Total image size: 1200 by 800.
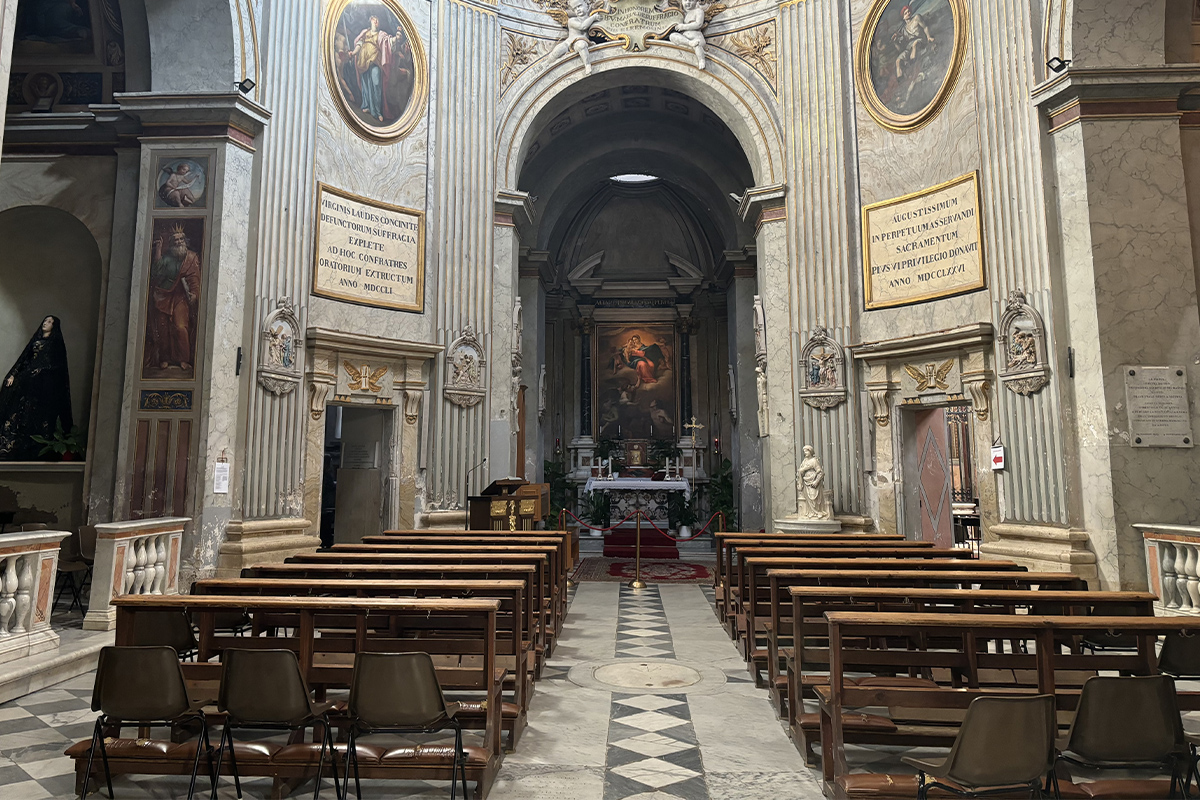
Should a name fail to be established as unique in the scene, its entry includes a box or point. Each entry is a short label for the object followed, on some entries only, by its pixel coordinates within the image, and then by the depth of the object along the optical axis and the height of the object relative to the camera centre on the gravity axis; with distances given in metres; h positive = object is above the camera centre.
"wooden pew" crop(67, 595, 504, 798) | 3.51 -0.94
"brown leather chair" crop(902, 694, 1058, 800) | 2.84 -0.98
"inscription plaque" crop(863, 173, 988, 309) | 10.13 +3.55
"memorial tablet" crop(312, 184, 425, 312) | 10.66 +3.60
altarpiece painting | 20.39 +3.05
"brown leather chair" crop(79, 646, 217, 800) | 3.43 -0.91
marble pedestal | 11.23 -0.52
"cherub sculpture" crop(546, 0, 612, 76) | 13.31 +8.36
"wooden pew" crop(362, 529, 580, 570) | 8.06 -0.46
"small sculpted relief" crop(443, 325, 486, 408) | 11.84 +1.96
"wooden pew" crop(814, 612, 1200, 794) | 3.42 -0.84
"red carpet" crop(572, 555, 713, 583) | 11.57 -1.30
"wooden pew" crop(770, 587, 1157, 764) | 4.14 -0.69
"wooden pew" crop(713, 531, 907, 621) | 7.60 -0.51
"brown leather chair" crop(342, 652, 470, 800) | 3.34 -0.90
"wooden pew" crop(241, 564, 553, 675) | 5.25 -0.56
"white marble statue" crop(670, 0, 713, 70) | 13.20 +8.28
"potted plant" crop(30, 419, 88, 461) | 9.68 +0.67
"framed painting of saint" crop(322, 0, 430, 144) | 10.98 +6.54
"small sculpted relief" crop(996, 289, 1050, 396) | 8.76 +1.73
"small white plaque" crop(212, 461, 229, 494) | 8.87 +0.20
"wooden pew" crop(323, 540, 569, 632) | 6.97 -0.52
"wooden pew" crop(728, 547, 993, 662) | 5.69 -0.57
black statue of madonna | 9.83 +1.31
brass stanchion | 10.01 -1.23
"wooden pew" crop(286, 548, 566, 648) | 5.90 -0.52
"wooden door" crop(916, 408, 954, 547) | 12.20 +0.18
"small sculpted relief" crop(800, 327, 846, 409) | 11.73 +1.91
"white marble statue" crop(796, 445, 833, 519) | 11.29 +0.05
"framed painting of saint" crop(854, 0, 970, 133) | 10.66 +6.51
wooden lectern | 9.93 -0.19
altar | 17.84 -0.25
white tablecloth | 15.28 +0.16
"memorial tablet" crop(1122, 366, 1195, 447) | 7.89 +0.88
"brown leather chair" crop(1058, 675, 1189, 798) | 3.08 -0.96
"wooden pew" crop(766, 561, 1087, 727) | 4.93 -0.62
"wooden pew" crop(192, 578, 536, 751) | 4.44 -0.62
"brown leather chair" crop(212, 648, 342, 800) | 3.40 -0.92
